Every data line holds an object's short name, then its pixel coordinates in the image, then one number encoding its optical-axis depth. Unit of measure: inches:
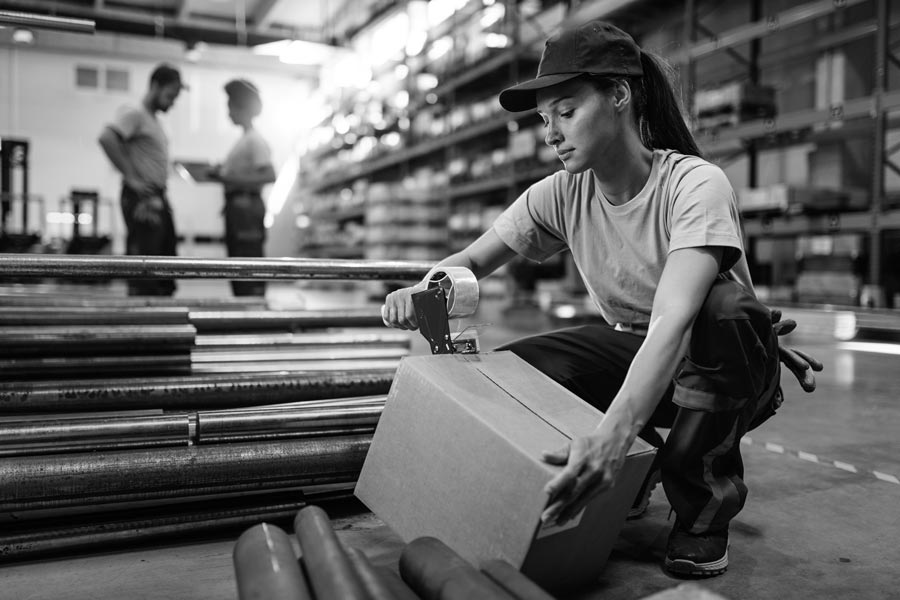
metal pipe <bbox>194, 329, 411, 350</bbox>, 106.8
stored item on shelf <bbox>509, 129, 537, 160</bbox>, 328.5
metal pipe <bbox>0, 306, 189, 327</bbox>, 103.4
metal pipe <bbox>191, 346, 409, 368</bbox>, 101.0
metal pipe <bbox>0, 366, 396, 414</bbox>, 73.4
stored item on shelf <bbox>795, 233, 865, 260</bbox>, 262.2
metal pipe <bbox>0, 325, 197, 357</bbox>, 82.4
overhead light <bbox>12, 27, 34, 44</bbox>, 346.6
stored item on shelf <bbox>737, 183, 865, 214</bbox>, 211.9
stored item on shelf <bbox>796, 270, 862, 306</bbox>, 213.6
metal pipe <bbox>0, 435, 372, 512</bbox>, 59.1
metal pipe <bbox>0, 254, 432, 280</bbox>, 68.8
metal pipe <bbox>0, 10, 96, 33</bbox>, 82.8
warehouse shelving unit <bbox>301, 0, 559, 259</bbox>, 345.7
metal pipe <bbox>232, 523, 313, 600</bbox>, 37.0
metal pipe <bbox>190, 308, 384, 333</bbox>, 113.5
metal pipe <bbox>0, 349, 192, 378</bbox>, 82.4
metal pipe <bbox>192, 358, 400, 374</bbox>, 96.3
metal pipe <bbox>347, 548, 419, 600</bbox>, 38.1
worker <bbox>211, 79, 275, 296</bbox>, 191.5
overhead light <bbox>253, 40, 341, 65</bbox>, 406.0
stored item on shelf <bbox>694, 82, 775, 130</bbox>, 233.8
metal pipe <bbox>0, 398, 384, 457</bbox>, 64.3
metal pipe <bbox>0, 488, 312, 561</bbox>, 59.6
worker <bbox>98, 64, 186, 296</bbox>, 177.0
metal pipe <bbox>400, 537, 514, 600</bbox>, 39.0
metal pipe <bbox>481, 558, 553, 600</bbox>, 39.1
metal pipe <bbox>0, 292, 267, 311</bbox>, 131.8
